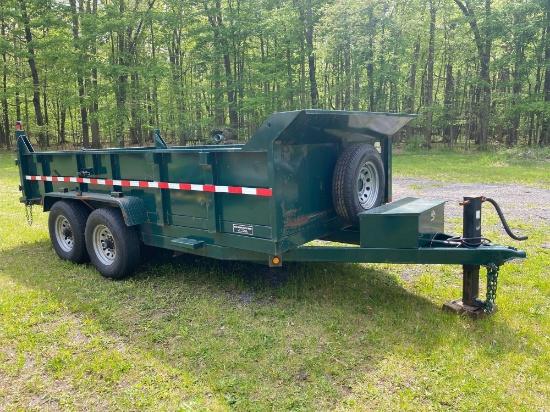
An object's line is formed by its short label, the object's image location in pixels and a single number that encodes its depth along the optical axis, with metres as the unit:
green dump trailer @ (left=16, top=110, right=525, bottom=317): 3.71
